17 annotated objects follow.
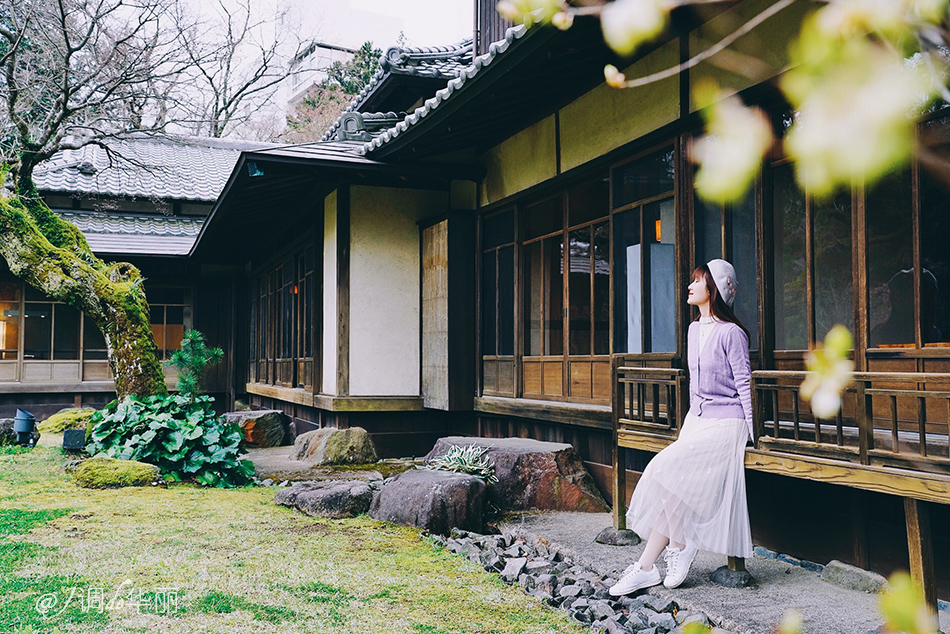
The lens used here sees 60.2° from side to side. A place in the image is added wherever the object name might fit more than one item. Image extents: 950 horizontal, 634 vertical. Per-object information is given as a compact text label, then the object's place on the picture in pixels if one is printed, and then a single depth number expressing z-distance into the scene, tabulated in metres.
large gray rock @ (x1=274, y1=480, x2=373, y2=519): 7.02
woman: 4.54
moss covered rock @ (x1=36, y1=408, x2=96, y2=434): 13.61
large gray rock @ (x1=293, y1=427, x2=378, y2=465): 9.97
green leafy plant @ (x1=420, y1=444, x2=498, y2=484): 7.04
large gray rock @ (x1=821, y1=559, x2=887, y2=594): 4.54
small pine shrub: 12.76
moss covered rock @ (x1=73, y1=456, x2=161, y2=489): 8.43
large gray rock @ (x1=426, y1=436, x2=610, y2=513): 7.04
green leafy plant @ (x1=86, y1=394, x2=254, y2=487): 8.86
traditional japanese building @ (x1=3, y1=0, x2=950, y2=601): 4.57
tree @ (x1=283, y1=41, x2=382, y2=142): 28.23
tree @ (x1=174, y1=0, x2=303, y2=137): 22.52
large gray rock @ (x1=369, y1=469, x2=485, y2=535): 6.34
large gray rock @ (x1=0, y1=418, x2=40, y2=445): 12.45
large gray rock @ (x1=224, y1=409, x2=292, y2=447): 12.77
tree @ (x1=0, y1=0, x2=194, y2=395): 10.30
